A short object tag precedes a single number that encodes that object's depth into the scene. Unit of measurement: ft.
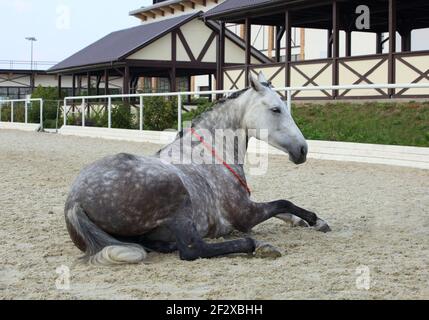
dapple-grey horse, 14.70
